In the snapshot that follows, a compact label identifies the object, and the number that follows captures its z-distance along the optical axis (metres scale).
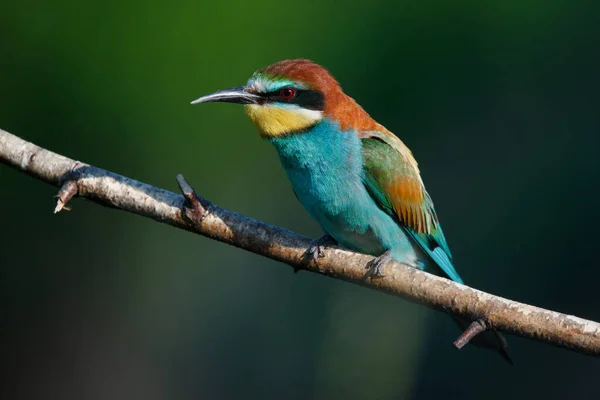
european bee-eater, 6.22
